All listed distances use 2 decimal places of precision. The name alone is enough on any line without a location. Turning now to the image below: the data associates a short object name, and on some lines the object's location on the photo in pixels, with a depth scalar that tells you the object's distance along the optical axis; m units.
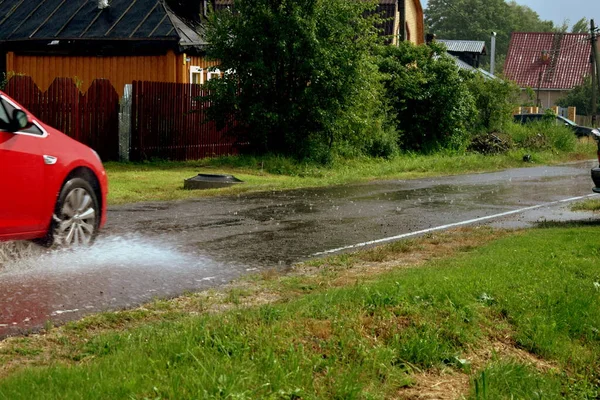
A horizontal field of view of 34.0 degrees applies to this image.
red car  8.84
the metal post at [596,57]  53.04
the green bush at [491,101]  37.00
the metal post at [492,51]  78.26
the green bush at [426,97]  31.84
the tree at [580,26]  140.80
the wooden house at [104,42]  28.41
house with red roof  79.94
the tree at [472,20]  121.12
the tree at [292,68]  23.28
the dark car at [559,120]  47.53
